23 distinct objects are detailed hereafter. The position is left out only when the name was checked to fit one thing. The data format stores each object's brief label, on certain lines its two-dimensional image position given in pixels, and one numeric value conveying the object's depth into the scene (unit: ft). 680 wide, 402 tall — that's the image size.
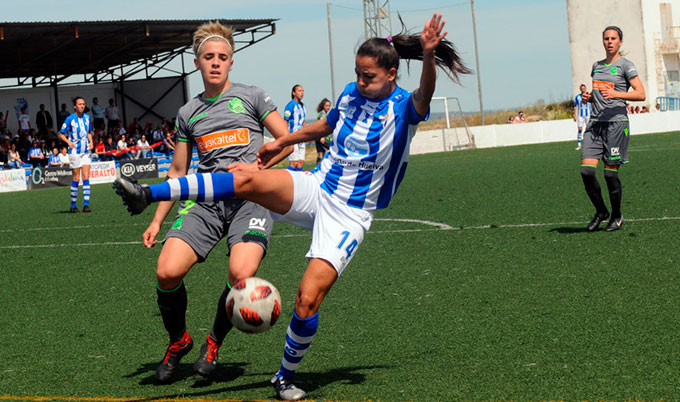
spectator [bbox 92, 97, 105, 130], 126.52
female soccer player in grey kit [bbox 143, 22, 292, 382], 15.29
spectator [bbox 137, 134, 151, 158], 115.24
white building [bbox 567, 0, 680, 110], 197.77
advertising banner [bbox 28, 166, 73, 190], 93.35
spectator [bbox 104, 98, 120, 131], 129.39
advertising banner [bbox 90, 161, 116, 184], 97.40
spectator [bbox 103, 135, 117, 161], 113.50
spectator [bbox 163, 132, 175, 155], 120.58
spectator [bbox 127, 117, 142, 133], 128.65
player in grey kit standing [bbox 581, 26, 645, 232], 30.22
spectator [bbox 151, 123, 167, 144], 129.90
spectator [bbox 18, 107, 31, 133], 116.67
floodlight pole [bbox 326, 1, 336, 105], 131.34
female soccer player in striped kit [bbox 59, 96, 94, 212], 54.95
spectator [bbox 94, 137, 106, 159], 110.11
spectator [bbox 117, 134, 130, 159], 109.70
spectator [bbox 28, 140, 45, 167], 105.19
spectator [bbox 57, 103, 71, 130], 123.34
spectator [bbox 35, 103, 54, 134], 117.70
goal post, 126.52
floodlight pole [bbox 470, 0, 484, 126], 133.59
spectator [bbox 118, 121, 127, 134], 119.44
